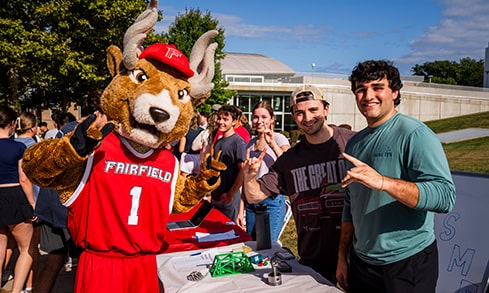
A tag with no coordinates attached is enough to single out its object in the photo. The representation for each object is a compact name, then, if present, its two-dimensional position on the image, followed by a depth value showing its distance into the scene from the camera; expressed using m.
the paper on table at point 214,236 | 3.61
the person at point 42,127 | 12.66
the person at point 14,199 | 4.11
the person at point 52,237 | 4.02
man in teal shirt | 2.01
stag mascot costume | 2.38
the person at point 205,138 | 6.10
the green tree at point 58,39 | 13.52
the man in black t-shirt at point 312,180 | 2.92
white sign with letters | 3.25
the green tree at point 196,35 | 25.02
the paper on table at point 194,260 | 2.98
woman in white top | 4.57
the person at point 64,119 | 5.17
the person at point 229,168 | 4.73
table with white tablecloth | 2.48
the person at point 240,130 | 5.66
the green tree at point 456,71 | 68.81
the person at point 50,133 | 6.56
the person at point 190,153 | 5.53
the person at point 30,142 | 4.49
